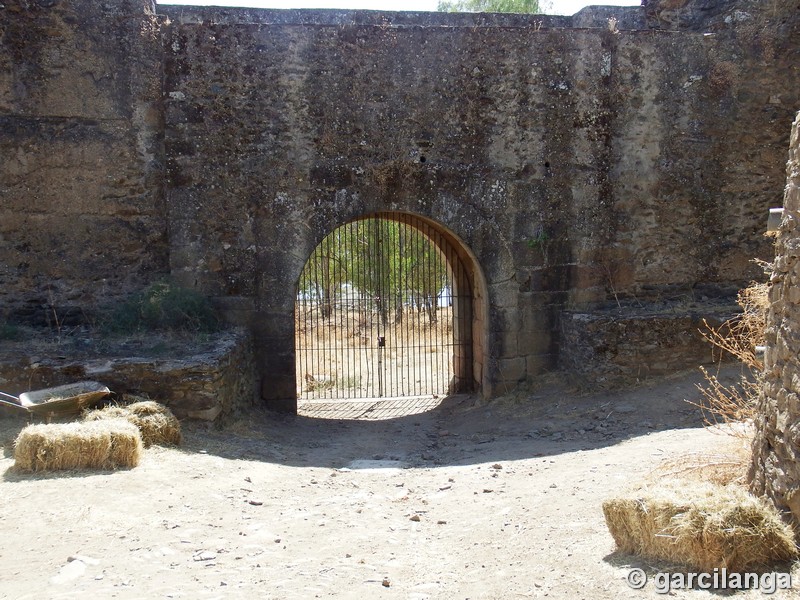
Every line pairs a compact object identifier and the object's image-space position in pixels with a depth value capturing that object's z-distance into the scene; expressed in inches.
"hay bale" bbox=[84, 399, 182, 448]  223.6
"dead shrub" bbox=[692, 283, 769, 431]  179.6
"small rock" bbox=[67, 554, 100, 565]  146.9
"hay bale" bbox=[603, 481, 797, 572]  123.6
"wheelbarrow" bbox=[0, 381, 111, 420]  223.8
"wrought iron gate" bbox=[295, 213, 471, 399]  365.1
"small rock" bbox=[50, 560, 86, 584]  139.1
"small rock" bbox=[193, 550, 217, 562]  151.9
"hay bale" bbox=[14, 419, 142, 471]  196.7
